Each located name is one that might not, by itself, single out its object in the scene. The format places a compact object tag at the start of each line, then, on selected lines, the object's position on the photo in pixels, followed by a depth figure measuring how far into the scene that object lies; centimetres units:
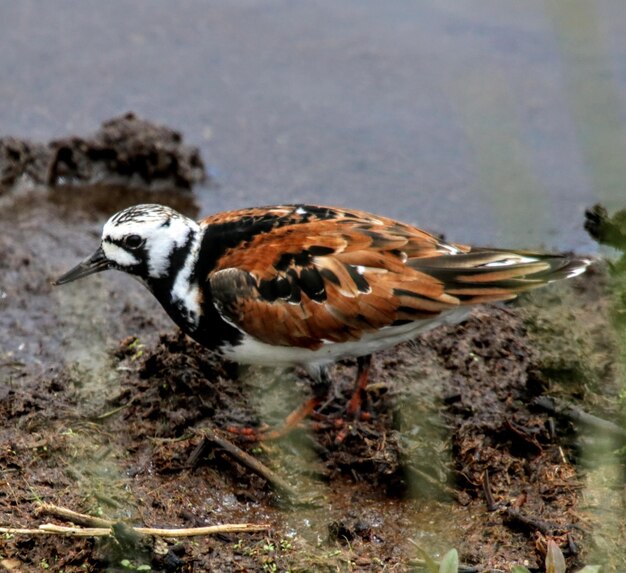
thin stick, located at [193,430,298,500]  942
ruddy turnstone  984
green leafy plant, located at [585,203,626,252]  1009
